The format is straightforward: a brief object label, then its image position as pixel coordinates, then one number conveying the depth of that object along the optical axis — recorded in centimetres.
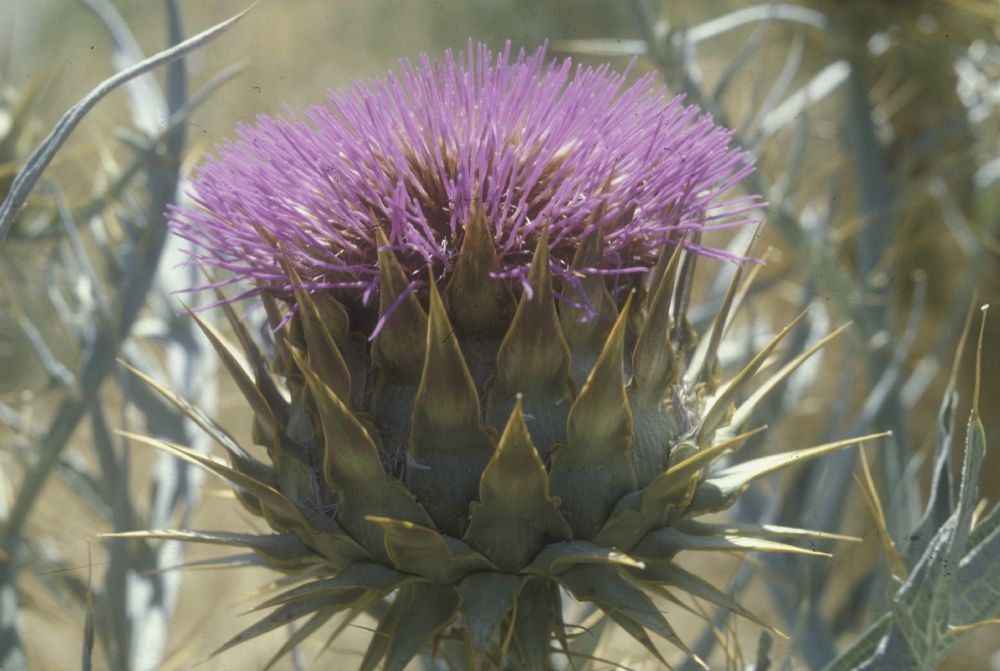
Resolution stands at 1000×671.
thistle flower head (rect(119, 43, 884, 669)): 43
